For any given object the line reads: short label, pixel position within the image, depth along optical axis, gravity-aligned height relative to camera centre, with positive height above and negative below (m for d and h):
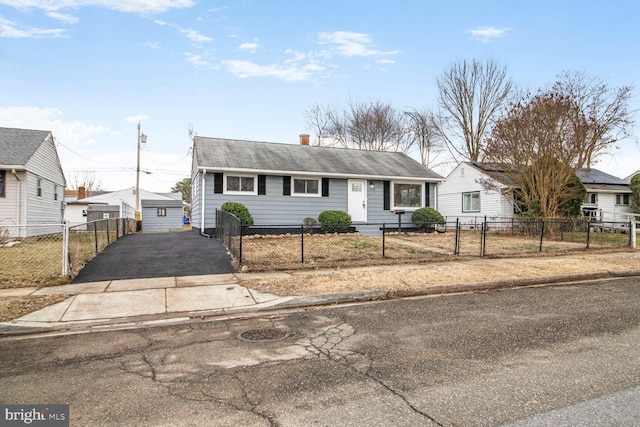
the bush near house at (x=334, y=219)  15.90 -0.39
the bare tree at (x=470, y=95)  32.47 +10.35
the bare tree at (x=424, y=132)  36.56 +7.81
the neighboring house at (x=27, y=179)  15.48 +1.48
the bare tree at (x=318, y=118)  35.66 +8.98
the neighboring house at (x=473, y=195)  19.93 +0.99
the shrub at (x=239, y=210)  14.27 +0.01
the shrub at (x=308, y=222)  15.99 -0.52
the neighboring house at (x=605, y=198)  25.58 +0.78
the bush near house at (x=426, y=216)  17.28 -0.31
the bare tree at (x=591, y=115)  16.05 +4.61
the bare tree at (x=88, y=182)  64.44 +5.14
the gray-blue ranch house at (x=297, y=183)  15.32 +1.22
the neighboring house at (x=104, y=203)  37.62 +0.92
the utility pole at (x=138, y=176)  30.35 +2.93
